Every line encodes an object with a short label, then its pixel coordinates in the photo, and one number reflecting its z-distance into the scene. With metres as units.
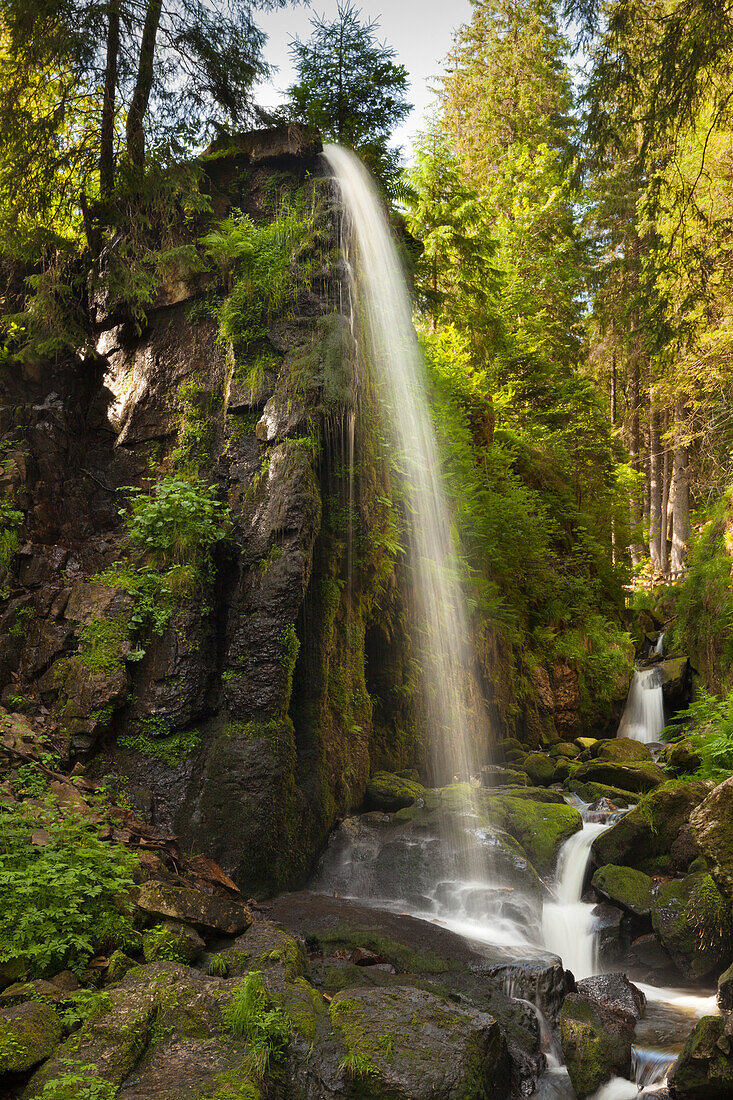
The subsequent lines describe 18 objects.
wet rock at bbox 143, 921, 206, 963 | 5.06
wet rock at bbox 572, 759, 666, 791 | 11.10
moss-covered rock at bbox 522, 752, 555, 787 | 13.06
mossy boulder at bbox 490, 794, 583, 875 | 9.12
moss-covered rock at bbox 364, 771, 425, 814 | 10.22
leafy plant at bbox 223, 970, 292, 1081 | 4.18
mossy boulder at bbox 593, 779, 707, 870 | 8.45
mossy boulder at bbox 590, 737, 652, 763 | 13.05
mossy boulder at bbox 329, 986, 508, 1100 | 4.24
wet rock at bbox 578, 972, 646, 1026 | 6.27
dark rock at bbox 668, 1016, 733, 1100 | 4.74
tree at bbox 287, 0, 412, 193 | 12.35
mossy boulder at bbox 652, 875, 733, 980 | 6.86
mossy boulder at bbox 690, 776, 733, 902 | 6.11
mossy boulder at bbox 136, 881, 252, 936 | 5.43
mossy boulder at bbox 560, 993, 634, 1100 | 5.30
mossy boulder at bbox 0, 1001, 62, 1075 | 3.62
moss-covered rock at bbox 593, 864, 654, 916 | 7.67
